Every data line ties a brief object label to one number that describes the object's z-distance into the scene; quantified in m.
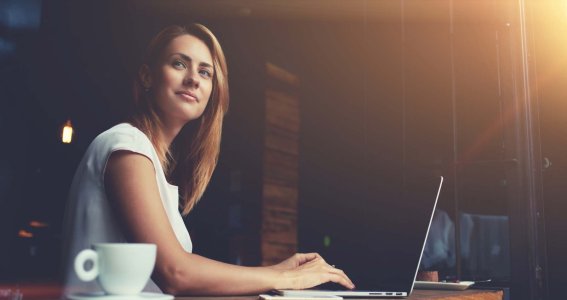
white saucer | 0.73
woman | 1.14
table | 1.08
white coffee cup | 0.74
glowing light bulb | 3.84
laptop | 1.26
